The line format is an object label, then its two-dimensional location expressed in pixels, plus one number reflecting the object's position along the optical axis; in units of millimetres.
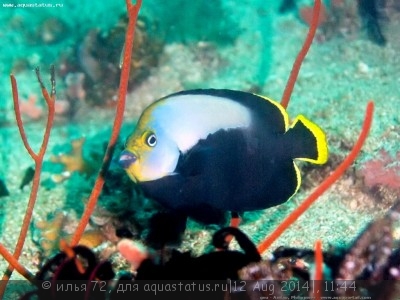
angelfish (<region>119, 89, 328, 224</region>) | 599
